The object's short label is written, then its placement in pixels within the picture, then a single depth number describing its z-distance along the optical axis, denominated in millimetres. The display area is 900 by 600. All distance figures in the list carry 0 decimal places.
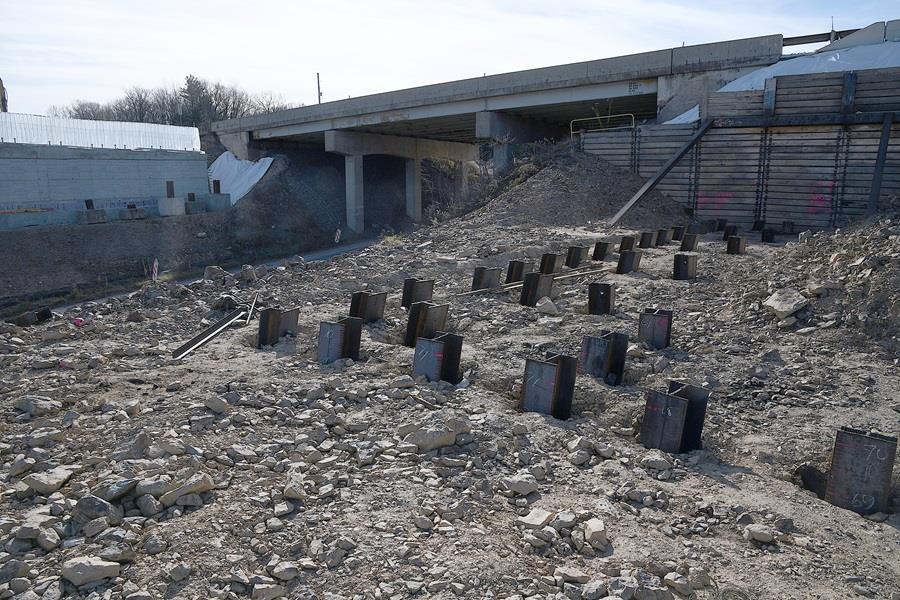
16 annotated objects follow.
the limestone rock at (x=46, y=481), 5091
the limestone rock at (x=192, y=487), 4875
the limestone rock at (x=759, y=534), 4531
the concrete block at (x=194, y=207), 35025
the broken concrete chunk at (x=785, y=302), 9094
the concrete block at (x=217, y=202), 36375
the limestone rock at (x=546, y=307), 10438
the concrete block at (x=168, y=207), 34031
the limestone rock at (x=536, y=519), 4691
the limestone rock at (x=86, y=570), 4125
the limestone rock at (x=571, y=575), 4117
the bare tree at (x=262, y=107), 71112
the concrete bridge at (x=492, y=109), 23906
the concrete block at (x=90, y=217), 29938
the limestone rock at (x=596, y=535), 4469
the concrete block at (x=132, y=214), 32000
